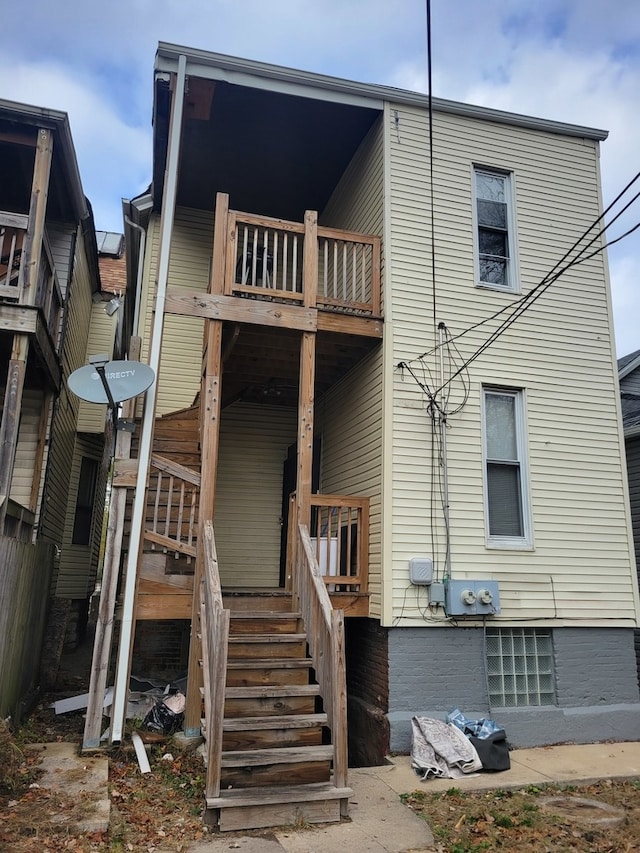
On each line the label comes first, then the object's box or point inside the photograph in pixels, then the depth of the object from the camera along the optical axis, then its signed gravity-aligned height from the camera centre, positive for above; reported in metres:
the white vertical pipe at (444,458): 7.45 +1.57
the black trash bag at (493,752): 6.31 -1.55
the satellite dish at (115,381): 6.75 +2.11
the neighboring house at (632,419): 10.94 +3.19
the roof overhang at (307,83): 7.95 +6.46
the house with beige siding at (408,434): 6.95 +1.94
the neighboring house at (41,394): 7.37 +2.72
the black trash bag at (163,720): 6.81 -1.43
